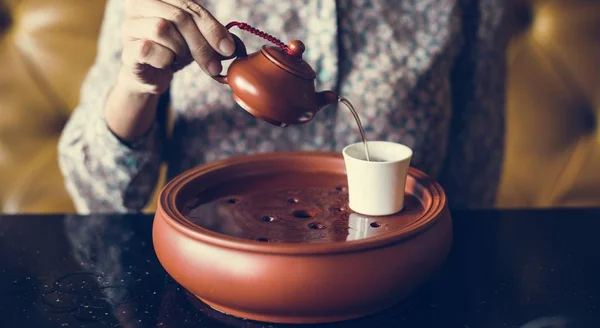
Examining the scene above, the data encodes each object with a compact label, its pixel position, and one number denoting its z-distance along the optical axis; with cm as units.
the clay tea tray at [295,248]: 50
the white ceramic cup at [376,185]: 60
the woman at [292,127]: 89
